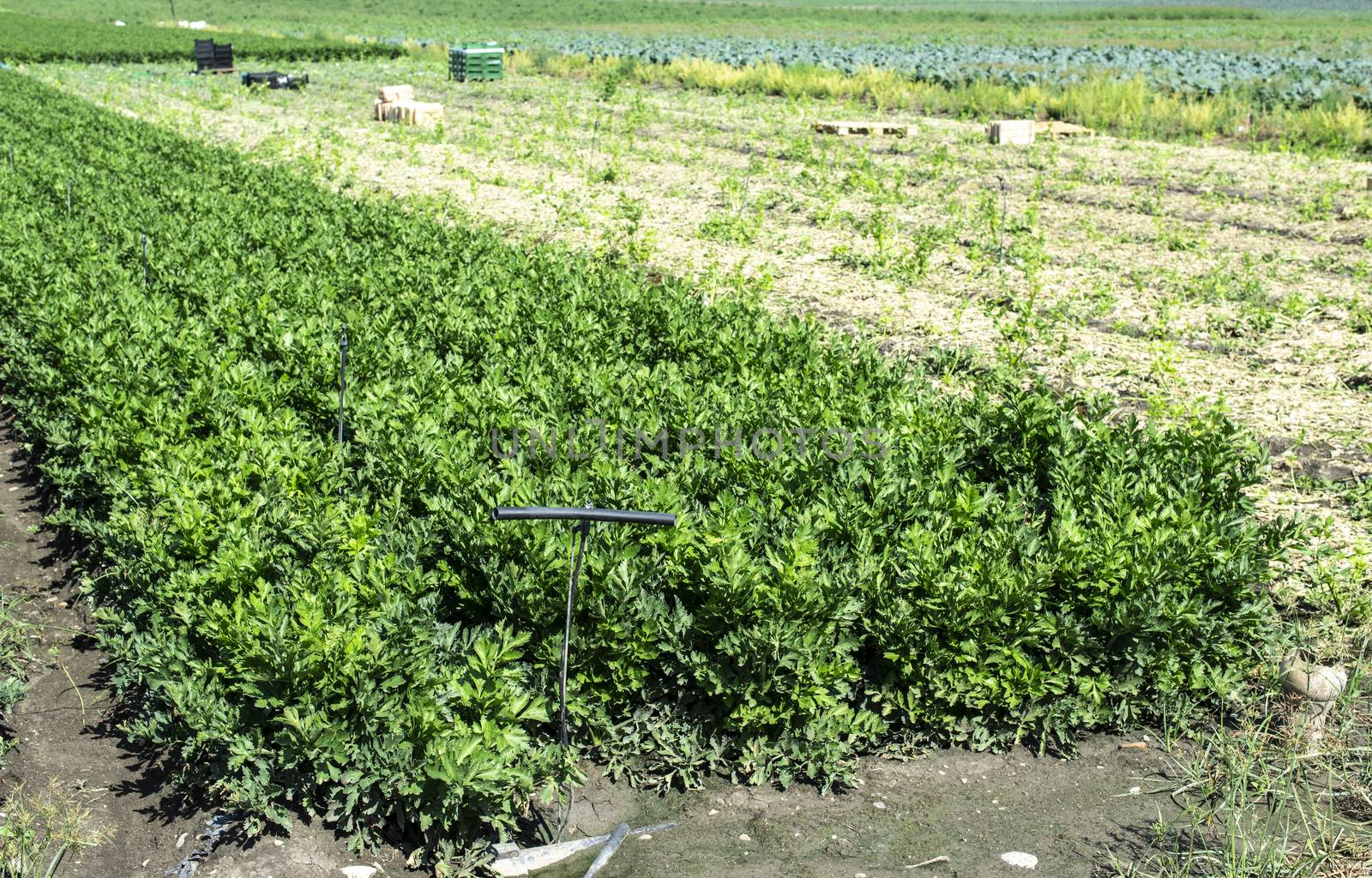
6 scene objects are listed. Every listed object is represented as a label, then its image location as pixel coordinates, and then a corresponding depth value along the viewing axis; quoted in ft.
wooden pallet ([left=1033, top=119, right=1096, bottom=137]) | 67.87
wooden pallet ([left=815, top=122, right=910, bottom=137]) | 68.23
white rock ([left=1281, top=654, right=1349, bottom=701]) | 15.56
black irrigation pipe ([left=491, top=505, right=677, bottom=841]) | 11.71
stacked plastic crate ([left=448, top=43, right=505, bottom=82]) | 108.99
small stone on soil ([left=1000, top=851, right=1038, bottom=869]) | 13.32
